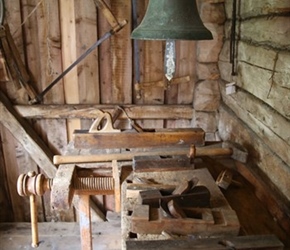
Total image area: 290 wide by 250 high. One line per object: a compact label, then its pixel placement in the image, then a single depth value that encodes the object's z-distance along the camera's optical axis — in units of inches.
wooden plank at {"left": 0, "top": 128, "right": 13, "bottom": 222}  103.3
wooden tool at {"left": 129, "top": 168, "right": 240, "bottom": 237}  43.5
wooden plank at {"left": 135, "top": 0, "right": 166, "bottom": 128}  96.3
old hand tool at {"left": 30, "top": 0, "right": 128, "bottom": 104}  90.6
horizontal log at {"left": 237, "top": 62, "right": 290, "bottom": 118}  51.6
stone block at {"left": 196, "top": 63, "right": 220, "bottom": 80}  93.7
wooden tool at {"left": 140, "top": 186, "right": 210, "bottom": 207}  46.3
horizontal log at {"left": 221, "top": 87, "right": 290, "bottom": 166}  52.2
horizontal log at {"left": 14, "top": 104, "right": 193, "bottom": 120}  98.1
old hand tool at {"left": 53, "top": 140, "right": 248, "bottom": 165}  63.8
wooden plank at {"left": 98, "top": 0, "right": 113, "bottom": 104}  94.1
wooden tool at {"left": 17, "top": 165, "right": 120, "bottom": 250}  53.5
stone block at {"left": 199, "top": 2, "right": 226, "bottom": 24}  87.7
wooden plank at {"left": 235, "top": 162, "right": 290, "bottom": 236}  50.7
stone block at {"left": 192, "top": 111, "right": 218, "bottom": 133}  97.7
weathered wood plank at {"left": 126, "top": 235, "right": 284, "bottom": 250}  39.2
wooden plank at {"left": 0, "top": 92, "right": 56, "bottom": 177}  96.5
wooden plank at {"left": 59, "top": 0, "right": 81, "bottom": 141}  92.6
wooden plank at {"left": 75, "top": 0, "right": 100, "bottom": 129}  92.5
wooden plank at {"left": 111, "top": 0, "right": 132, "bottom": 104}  92.8
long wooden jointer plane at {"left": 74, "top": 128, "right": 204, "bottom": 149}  70.0
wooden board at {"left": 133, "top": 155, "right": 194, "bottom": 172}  59.7
